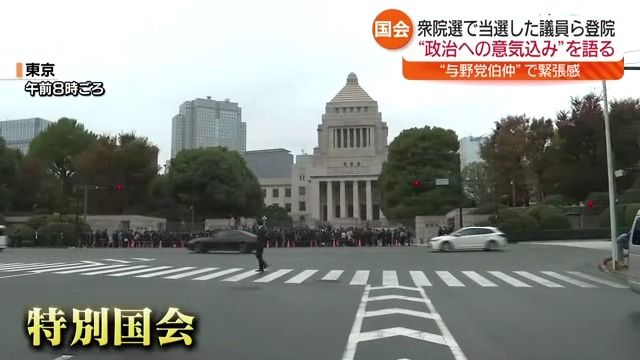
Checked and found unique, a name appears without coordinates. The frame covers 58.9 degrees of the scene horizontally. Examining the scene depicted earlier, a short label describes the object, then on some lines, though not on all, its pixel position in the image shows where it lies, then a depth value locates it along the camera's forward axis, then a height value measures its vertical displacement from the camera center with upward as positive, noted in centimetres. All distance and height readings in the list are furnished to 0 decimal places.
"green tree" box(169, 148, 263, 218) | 6925 +492
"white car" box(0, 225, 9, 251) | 3632 -88
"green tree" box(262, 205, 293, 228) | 8519 +139
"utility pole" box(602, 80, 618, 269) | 1983 +142
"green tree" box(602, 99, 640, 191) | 4882 +707
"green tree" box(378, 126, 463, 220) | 6284 +567
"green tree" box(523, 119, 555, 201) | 5553 +692
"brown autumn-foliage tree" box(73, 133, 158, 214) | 6338 +601
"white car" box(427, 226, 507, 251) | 3106 -113
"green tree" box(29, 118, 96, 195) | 7512 +1041
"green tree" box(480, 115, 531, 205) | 5488 +654
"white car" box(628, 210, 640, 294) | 995 -70
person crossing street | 1856 -80
